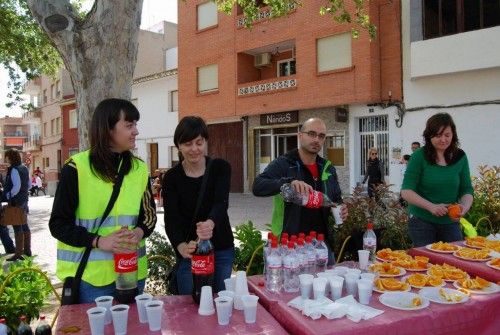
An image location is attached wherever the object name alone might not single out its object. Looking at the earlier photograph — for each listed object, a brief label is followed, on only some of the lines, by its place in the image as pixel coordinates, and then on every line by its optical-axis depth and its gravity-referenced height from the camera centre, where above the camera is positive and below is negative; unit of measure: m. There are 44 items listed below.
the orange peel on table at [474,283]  2.75 -0.77
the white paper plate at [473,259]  3.40 -0.75
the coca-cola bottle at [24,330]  2.29 -0.84
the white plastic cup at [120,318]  2.05 -0.71
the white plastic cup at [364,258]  3.11 -0.67
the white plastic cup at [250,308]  2.21 -0.72
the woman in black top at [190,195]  2.93 -0.20
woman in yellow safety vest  2.42 -0.21
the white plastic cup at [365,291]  2.48 -0.72
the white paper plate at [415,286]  2.78 -0.77
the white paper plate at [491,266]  3.16 -0.76
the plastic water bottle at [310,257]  2.85 -0.60
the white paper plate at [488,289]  2.69 -0.79
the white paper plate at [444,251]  3.62 -0.73
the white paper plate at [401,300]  2.41 -0.77
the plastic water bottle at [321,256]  3.06 -0.64
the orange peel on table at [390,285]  2.68 -0.75
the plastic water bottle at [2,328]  2.00 -0.73
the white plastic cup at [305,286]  2.49 -0.68
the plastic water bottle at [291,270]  2.63 -0.64
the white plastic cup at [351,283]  2.59 -0.70
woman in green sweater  3.91 -0.17
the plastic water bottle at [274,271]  2.63 -0.64
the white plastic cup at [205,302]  2.33 -0.72
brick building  15.38 +3.31
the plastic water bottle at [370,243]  3.46 -0.63
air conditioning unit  19.48 +4.69
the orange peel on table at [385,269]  3.02 -0.73
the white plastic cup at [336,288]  2.52 -0.71
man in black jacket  3.52 -0.12
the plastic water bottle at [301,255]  2.75 -0.57
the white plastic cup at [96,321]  2.00 -0.69
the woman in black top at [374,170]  11.95 -0.19
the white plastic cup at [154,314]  2.11 -0.71
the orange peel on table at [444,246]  3.68 -0.71
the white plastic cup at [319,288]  2.47 -0.70
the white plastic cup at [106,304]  2.17 -0.68
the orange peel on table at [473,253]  3.44 -0.72
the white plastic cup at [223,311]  2.19 -0.72
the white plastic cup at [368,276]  2.64 -0.68
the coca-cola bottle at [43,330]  2.19 -0.80
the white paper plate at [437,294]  2.51 -0.77
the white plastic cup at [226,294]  2.36 -0.69
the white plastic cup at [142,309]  2.20 -0.71
